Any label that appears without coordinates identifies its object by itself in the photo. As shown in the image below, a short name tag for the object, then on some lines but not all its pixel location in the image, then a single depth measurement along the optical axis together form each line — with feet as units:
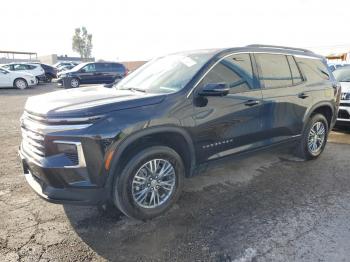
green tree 251.80
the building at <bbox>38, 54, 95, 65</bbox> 203.74
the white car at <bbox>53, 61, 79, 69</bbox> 104.23
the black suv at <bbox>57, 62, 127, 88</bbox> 61.06
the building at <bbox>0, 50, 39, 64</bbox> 202.74
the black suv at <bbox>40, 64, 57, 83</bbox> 77.22
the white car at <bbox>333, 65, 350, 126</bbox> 21.43
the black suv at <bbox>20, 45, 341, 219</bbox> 9.03
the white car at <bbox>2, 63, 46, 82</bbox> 63.77
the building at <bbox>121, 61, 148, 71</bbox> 129.88
